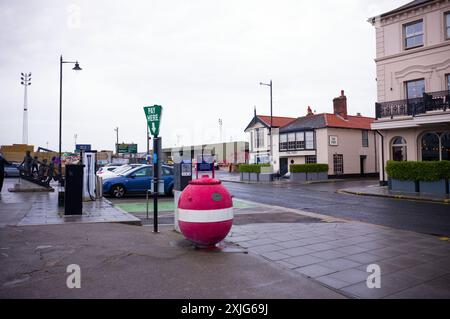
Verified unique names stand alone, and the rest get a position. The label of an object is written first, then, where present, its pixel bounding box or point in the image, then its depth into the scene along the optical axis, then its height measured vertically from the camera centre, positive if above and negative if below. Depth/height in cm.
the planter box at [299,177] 3388 -78
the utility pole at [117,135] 7483 +854
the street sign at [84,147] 1577 +107
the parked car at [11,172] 3714 +0
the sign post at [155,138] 800 +75
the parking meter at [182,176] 799 -13
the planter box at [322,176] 3466 -73
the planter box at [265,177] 3394 -75
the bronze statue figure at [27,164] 2013 +42
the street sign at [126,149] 6390 +424
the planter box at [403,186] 1947 -102
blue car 1722 -57
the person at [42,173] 2097 -8
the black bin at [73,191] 1008 -57
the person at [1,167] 1583 +21
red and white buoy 622 -75
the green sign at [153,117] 797 +121
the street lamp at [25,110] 5156 +888
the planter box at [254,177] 3497 -76
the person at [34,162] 2203 +61
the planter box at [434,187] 1812 -101
